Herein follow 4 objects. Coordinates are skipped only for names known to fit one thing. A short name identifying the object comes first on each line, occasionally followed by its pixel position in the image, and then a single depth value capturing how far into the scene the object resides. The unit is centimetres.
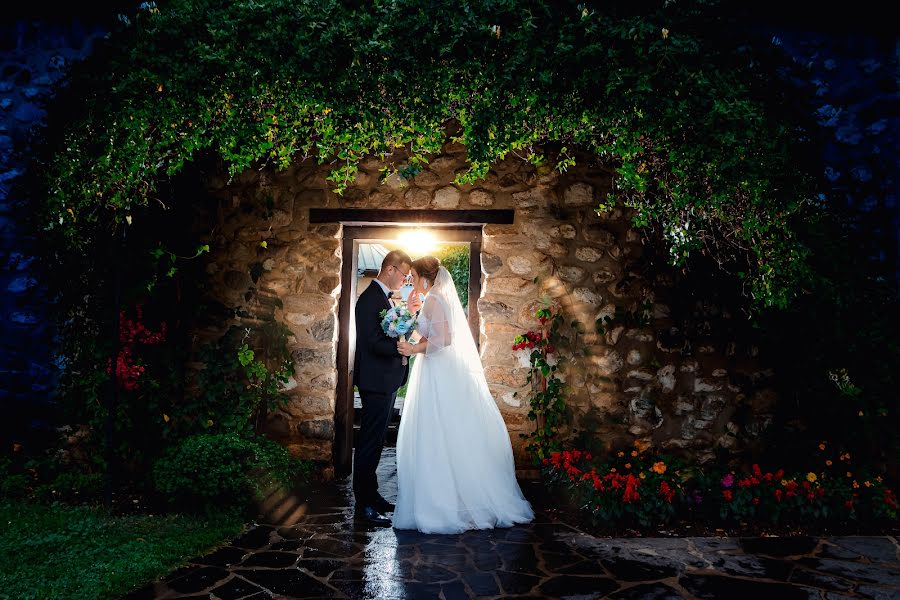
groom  446
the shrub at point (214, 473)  424
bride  412
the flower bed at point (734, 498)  421
